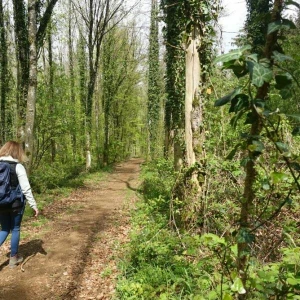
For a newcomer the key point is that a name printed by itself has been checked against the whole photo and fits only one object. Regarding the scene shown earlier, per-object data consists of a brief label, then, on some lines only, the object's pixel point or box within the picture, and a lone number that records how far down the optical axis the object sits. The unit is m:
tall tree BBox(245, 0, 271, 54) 15.03
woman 4.49
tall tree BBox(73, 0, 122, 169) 16.55
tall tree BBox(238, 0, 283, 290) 1.55
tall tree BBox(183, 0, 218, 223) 5.07
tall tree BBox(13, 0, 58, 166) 8.10
